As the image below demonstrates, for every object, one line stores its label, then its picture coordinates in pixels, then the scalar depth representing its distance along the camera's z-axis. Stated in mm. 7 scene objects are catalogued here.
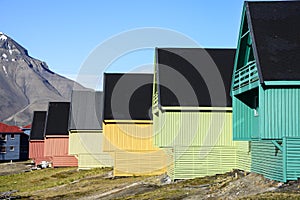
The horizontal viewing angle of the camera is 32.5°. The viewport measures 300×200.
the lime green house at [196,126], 35312
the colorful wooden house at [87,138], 56656
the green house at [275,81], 23266
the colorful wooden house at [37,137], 76938
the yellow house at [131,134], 44656
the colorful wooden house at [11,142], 86812
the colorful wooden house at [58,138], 64562
